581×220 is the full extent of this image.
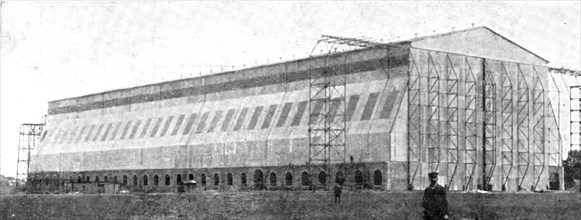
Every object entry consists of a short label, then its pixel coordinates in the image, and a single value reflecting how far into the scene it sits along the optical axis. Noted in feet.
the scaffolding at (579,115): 194.71
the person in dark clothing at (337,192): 124.26
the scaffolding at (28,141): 295.89
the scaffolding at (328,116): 179.01
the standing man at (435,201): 60.44
